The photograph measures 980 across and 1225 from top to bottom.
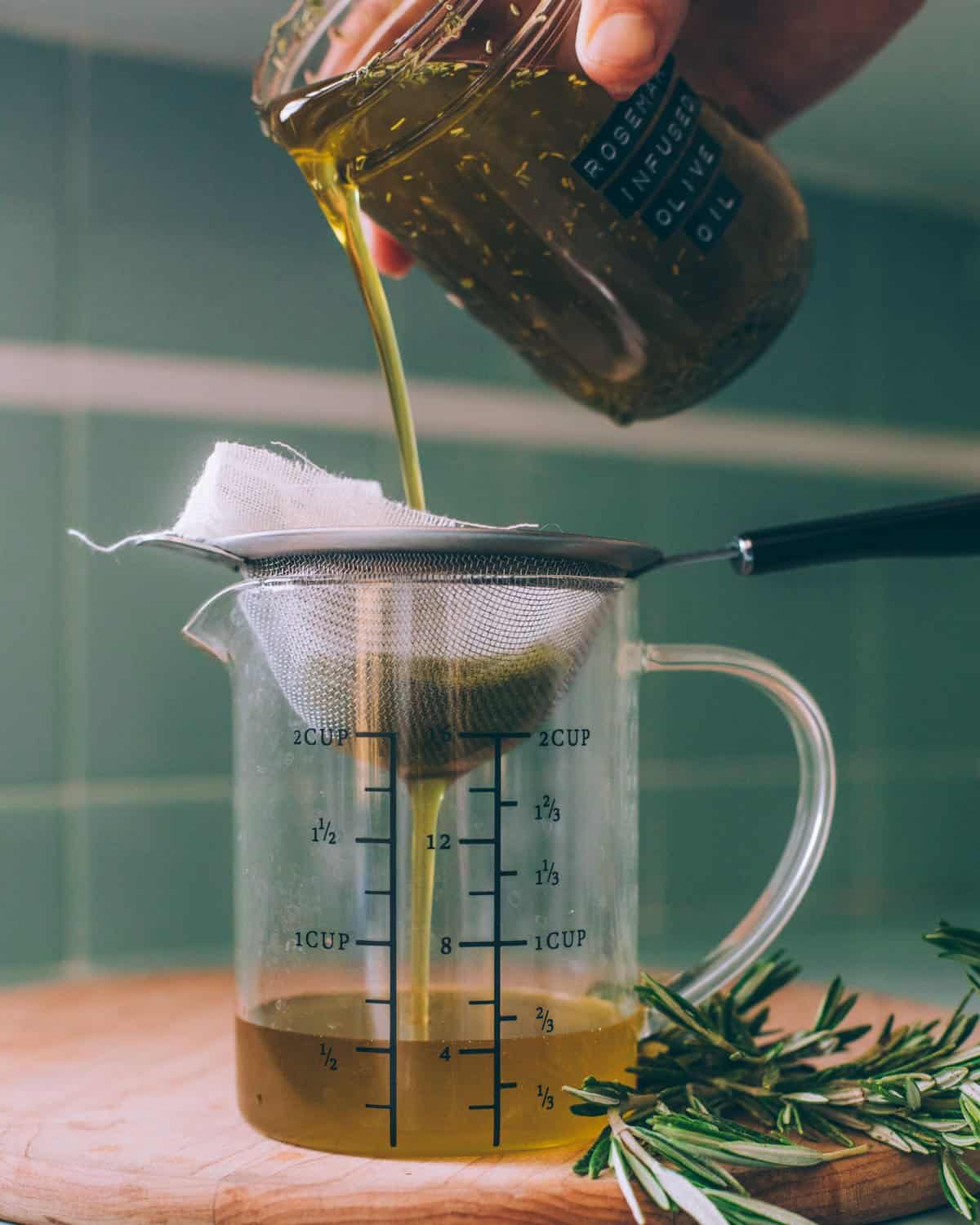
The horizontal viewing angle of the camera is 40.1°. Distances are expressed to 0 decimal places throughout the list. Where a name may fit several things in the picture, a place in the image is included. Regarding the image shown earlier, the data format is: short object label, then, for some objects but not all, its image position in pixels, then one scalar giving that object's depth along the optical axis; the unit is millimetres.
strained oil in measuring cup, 489
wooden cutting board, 450
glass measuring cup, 494
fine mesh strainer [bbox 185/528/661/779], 503
